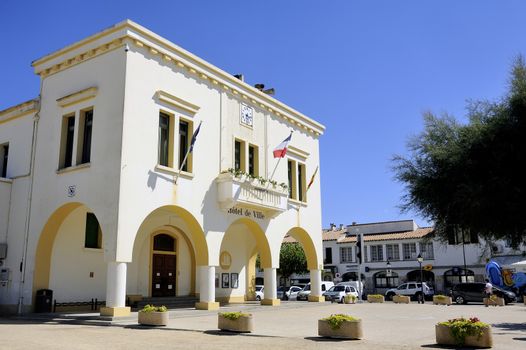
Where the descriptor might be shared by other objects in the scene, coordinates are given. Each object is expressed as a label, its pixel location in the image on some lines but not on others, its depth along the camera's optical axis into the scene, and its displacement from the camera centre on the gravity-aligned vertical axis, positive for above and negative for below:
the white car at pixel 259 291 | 36.79 -0.84
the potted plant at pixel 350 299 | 30.09 -1.13
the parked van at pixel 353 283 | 48.38 -0.34
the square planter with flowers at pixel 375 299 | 30.83 -1.17
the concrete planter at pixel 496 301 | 28.38 -1.22
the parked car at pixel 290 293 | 41.30 -1.10
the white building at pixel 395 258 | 49.66 +2.16
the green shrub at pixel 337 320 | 12.01 -0.93
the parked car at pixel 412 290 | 43.12 -0.95
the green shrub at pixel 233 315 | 13.40 -0.90
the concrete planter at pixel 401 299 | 31.55 -1.21
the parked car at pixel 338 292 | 37.78 -0.93
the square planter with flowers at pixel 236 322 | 13.32 -1.07
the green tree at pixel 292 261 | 52.91 +1.90
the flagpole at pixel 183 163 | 19.62 +4.43
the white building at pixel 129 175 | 18.27 +4.08
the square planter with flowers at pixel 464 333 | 10.42 -1.10
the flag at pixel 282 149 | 24.58 +6.14
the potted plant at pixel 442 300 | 29.47 -1.20
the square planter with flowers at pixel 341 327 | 11.88 -1.10
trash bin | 19.38 -0.74
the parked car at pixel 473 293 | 35.62 -1.00
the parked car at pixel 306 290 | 41.28 -0.85
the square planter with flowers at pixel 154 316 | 14.97 -1.02
